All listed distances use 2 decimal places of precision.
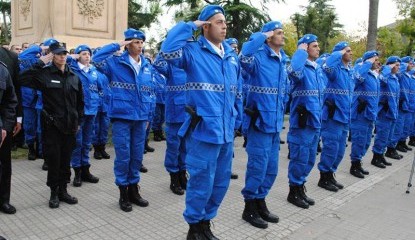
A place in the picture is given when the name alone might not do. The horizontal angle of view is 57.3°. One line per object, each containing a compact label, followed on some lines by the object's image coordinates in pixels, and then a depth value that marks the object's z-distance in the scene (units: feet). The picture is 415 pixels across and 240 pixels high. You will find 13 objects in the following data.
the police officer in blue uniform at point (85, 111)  19.26
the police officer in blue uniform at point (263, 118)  14.78
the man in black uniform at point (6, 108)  12.95
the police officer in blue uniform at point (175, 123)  18.66
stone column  36.01
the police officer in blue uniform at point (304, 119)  17.34
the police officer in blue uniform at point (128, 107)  15.85
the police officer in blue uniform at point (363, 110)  24.32
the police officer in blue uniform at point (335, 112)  20.25
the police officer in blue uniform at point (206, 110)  12.09
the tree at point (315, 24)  85.04
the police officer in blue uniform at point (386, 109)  27.48
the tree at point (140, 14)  69.67
